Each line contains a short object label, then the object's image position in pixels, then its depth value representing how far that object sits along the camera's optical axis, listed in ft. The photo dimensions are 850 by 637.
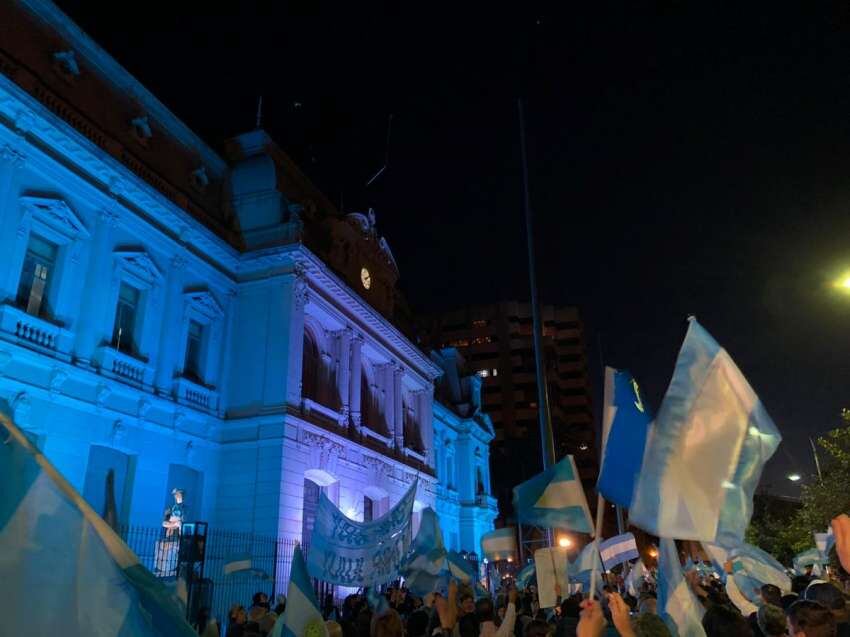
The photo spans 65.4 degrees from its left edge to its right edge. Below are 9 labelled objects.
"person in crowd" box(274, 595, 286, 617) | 32.89
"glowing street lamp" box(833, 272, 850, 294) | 32.94
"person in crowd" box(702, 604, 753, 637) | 13.70
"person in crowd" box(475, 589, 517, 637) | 15.66
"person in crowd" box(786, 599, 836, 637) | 11.49
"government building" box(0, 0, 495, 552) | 50.57
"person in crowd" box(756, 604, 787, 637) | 14.43
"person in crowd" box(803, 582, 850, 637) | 16.49
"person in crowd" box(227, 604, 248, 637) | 27.79
